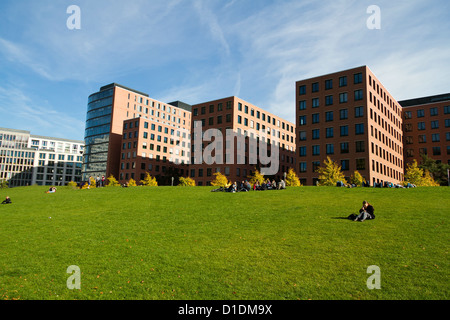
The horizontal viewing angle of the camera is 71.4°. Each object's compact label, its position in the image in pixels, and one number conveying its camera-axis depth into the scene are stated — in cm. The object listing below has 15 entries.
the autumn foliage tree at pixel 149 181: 9481
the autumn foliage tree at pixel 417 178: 6404
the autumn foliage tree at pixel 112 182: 9619
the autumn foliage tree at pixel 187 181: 8225
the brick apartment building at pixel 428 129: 8800
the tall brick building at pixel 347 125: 6750
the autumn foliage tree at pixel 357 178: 5981
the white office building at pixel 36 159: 15850
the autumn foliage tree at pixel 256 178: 7823
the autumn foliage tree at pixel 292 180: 6894
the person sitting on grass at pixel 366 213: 1844
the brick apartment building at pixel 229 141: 8638
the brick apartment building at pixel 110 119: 11581
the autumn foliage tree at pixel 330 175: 6028
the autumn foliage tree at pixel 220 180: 7481
